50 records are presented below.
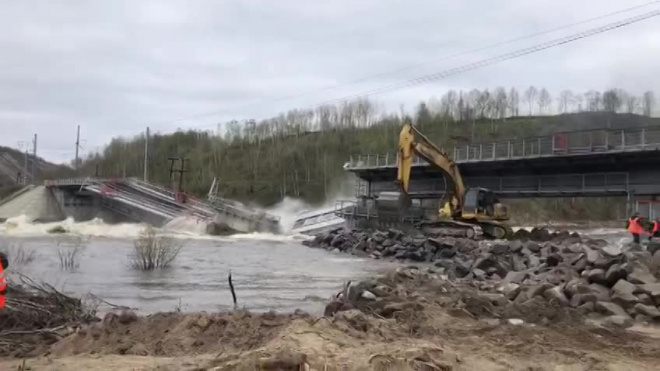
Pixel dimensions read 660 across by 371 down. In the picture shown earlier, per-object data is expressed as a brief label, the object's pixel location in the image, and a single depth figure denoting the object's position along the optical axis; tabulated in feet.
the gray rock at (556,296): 38.19
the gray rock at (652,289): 39.30
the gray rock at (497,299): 38.01
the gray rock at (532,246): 76.58
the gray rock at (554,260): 59.00
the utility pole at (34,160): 358.84
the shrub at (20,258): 75.46
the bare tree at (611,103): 373.61
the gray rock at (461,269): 63.77
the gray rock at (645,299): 39.01
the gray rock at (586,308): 37.11
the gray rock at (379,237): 124.14
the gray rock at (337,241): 138.10
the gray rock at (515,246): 77.51
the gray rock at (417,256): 106.22
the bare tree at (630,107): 373.38
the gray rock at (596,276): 43.35
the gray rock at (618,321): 34.78
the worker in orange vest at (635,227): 80.28
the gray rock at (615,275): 42.73
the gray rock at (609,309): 37.14
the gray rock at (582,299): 38.47
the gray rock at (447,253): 101.04
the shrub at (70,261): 77.77
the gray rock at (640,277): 42.50
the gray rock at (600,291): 39.63
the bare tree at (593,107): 376.39
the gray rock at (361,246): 125.21
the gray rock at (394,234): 125.45
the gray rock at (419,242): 112.02
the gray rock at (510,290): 41.06
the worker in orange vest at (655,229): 82.71
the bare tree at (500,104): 457.68
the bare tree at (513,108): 463.01
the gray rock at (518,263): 63.77
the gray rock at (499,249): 77.92
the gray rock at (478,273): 59.11
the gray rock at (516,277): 50.80
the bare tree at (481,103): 450.91
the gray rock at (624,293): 38.90
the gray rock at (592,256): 49.80
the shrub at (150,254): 78.95
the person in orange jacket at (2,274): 26.86
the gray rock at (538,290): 39.86
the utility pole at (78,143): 352.90
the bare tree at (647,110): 341.21
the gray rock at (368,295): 37.70
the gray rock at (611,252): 49.17
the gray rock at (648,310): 36.81
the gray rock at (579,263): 49.95
